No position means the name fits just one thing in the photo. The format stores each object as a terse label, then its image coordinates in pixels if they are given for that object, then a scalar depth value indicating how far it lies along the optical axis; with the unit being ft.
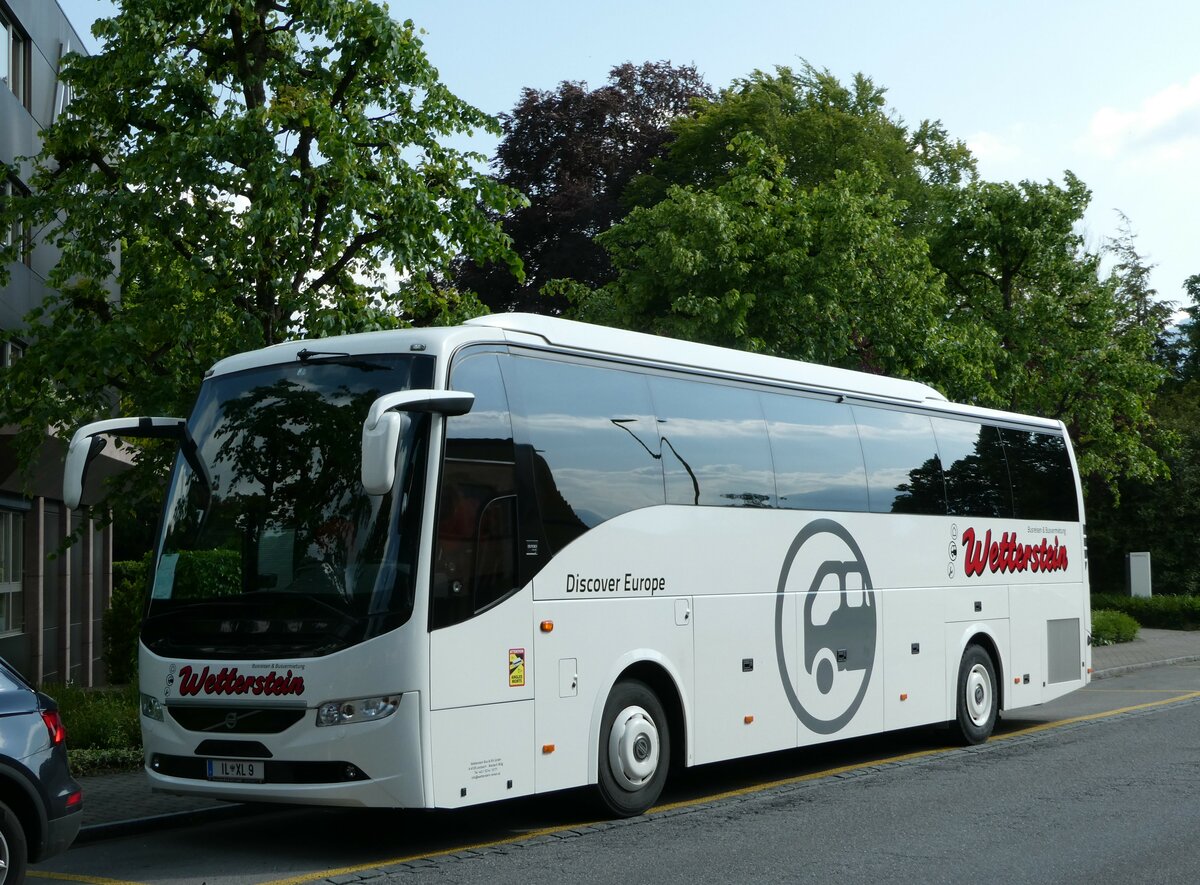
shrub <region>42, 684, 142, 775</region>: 42.22
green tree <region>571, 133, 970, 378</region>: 78.23
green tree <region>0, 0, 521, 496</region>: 52.60
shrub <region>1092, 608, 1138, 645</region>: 99.04
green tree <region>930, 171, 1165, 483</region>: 96.17
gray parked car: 23.39
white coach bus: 28.94
